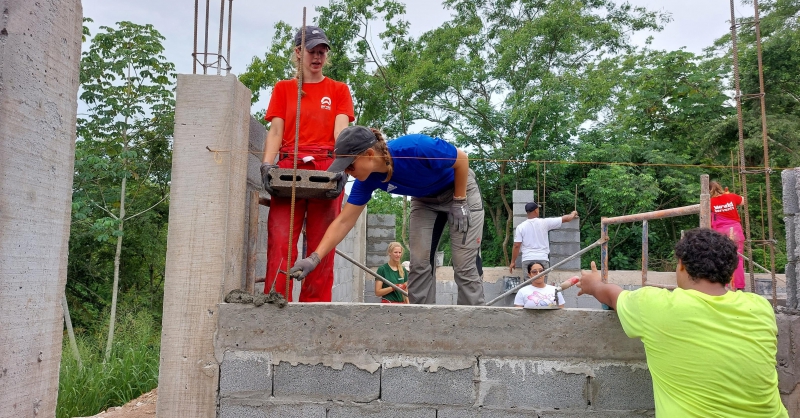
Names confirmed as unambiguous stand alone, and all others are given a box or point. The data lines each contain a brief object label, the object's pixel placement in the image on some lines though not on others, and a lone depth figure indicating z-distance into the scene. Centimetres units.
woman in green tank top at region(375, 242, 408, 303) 610
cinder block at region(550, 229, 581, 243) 837
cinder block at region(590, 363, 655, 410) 278
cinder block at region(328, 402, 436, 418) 277
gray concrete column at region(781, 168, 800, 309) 285
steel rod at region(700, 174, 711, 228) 301
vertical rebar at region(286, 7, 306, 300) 287
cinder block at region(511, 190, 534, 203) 873
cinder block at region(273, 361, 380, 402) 279
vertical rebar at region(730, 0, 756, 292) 291
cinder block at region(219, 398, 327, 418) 277
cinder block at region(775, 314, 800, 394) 274
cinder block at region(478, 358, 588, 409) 278
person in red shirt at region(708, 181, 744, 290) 636
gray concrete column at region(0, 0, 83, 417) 195
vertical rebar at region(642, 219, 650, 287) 379
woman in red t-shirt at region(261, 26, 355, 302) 348
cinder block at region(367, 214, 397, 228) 967
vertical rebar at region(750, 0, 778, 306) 288
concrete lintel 281
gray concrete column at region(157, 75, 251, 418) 282
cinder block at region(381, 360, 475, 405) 278
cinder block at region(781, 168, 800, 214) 289
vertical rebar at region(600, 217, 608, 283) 409
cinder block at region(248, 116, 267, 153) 361
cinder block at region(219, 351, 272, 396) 280
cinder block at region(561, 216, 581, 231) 838
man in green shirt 218
